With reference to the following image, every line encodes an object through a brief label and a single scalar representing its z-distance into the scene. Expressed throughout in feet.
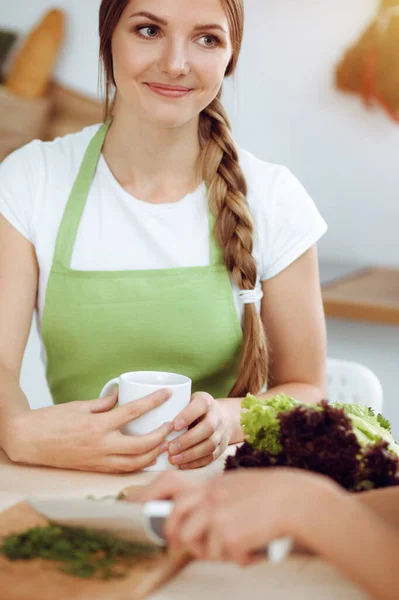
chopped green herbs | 3.10
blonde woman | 4.57
